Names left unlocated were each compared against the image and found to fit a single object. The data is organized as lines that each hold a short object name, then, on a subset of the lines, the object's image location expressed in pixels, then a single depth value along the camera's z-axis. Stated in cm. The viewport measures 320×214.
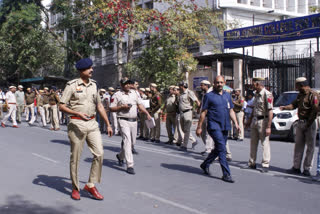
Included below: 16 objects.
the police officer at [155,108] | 1300
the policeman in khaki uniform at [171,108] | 1190
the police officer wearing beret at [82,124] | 553
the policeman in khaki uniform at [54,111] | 1662
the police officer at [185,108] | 1069
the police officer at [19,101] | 2008
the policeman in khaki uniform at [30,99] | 1988
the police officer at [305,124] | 724
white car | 1311
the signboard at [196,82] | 2326
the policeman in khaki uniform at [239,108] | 1377
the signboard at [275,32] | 1828
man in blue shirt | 686
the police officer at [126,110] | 773
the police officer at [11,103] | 1783
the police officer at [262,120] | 757
